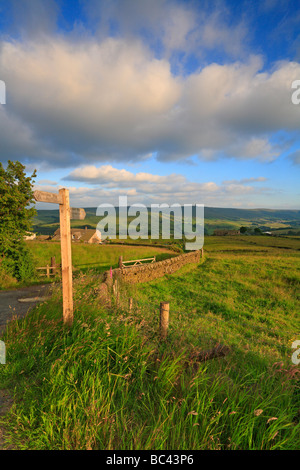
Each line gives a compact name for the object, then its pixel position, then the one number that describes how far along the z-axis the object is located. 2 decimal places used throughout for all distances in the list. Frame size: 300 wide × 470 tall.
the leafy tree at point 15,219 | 13.21
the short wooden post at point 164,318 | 5.02
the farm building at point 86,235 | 62.31
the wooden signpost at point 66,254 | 4.79
